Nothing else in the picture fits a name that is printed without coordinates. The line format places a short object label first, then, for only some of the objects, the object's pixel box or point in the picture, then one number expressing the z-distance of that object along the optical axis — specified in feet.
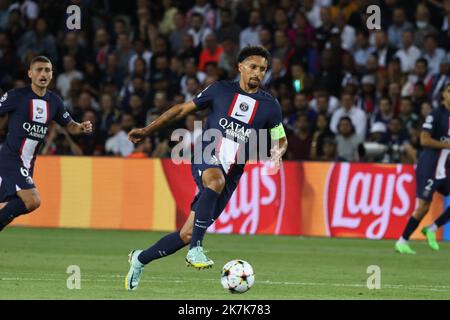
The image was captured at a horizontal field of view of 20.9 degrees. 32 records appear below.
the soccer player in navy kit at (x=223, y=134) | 36.37
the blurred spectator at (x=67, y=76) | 79.56
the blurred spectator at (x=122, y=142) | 72.23
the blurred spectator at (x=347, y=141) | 67.41
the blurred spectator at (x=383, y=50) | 72.18
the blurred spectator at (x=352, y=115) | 69.26
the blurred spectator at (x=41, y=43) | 81.82
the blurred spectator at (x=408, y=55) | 71.67
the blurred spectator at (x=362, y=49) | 72.84
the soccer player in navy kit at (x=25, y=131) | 45.37
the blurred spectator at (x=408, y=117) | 67.05
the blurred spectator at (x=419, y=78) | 69.28
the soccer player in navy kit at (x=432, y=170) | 55.93
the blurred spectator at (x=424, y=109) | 66.08
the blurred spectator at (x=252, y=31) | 75.92
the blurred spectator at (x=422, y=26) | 72.33
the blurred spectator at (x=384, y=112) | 68.49
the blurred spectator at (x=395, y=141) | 66.49
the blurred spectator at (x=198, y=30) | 78.48
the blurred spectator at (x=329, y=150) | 67.31
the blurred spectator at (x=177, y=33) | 79.41
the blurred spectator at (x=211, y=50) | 76.64
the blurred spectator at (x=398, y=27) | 72.90
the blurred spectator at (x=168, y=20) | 81.30
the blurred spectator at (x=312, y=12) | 76.28
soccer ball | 35.35
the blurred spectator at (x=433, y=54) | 70.54
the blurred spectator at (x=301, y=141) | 68.54
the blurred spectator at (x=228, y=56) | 75.56
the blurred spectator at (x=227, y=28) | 77.00
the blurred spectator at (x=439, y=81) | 68.28
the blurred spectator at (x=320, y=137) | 68.03
